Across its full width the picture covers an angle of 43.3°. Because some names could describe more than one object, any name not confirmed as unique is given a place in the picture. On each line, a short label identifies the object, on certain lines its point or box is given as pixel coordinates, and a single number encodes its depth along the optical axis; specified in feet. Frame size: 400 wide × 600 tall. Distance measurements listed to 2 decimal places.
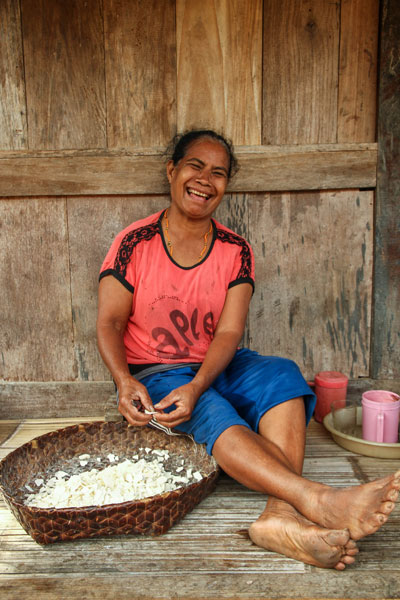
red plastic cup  8.63
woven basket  5.24
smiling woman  6.01
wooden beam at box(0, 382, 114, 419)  9.14
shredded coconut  5.74
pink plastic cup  7.39
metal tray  7.31
